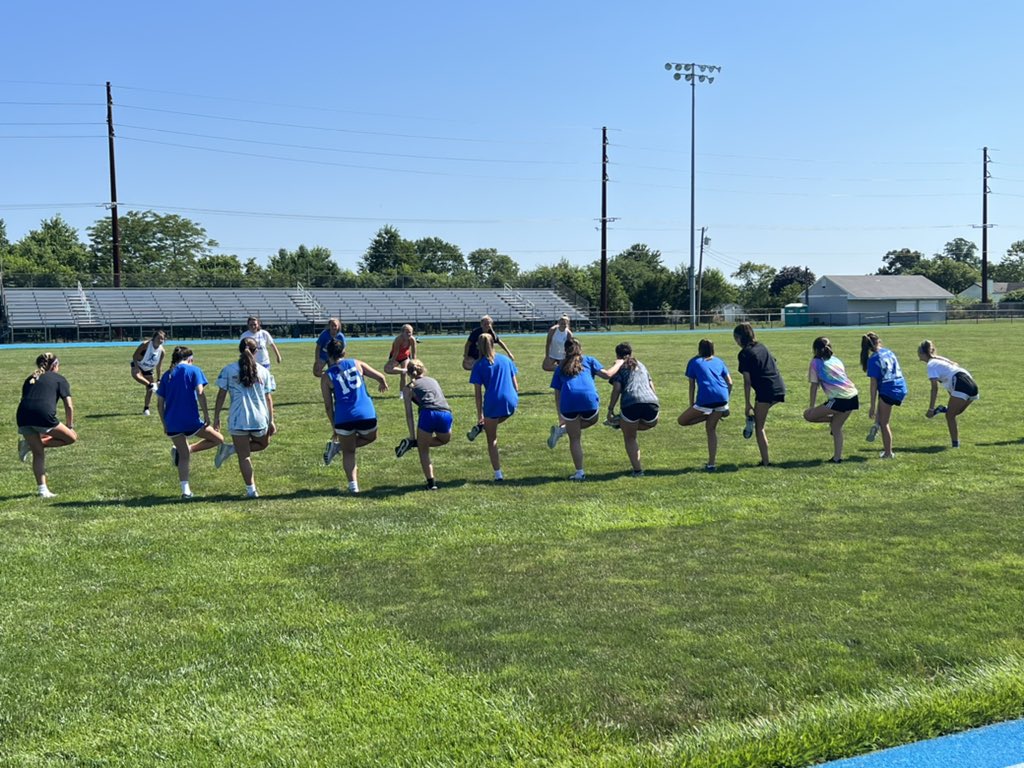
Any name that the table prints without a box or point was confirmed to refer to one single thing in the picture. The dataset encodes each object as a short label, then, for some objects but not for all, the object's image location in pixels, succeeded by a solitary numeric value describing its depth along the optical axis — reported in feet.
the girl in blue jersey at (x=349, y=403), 32.12
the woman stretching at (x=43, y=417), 33.27
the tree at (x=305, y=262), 312.09
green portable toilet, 239.50
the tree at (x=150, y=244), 275.80
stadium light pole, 188.24
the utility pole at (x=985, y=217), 253.85
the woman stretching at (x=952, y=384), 42.50
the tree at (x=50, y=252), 256.73
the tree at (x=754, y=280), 417.98
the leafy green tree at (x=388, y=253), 333.01
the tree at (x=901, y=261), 462.60
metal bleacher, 169.78
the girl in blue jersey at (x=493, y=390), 35.09
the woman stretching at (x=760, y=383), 37.99
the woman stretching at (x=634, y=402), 35.96
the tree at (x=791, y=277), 440.04
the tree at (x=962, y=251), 544.62
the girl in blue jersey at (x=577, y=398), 35.40
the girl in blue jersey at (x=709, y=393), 37.29
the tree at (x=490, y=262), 392.10
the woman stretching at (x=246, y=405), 32.09
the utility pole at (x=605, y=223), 209.05
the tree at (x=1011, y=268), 466.70
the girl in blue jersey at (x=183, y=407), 33.01
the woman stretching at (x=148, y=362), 56.08
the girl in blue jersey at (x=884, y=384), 39.75
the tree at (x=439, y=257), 365.61
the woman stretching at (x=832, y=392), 38.73
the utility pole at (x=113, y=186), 176.55
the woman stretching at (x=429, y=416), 33.14
